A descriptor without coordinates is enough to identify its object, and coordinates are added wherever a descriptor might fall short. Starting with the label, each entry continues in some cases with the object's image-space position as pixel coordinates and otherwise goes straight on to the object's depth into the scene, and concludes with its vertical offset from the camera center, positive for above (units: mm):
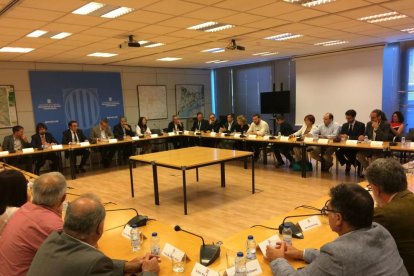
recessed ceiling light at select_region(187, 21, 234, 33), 5016 +1129
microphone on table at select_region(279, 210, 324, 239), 2041 -872
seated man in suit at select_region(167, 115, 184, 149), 9086 -837
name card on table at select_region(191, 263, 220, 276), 1604 -868
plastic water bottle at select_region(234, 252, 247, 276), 1609 -855
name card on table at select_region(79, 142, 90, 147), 7030 -908
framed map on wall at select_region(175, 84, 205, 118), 11109 -23
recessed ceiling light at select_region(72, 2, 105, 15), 3758 +1126
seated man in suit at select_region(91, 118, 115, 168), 7926 -881
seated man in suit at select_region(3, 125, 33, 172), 6543 -860
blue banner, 8188 +129
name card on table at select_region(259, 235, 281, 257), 1836 -847
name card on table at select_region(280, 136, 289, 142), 6532 -899
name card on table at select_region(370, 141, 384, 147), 5301 -866
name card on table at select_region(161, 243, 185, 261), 1771 -857
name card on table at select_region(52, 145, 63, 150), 6727 -906
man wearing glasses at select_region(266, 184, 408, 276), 1260 -613
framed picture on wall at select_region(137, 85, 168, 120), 10111 -41
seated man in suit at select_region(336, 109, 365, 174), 6180 -849
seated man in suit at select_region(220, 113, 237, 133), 8402 -758
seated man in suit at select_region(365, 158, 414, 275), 1596 -600
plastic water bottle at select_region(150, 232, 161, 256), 1872 -865
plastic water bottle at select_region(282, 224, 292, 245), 1953 -869
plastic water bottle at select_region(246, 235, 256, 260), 1776 -867
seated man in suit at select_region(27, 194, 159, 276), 1294 -613
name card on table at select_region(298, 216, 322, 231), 2154 -869
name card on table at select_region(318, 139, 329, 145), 5930 -888
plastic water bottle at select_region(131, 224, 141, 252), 2008 -875
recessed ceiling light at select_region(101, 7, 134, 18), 3989 +1125
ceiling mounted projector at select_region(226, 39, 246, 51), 6270 +978
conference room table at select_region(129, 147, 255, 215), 4609 -923
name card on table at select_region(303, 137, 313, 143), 6137 -878
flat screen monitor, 9492 -209
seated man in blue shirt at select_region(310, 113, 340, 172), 6438 -821
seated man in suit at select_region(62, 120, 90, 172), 7504 -844
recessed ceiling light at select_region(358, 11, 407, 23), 4852 +1143
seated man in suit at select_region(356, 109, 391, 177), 5770 -745
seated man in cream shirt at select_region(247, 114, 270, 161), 7620 -821
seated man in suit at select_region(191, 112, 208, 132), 9123 -729
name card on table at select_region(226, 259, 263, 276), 1633 -879
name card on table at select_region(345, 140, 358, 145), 5634 -878
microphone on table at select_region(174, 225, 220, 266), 1771 -875
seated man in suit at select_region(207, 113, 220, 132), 8961 -760
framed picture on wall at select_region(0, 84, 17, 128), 7637 -12
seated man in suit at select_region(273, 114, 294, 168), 7031 -1144
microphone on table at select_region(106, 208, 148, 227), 2344 -876
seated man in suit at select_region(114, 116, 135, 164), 8188 -913
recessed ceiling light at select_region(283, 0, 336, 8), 4020 +1148
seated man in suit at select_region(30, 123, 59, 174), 7020 -883
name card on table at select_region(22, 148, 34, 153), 6396 -899
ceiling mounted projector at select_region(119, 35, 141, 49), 5449 +982
